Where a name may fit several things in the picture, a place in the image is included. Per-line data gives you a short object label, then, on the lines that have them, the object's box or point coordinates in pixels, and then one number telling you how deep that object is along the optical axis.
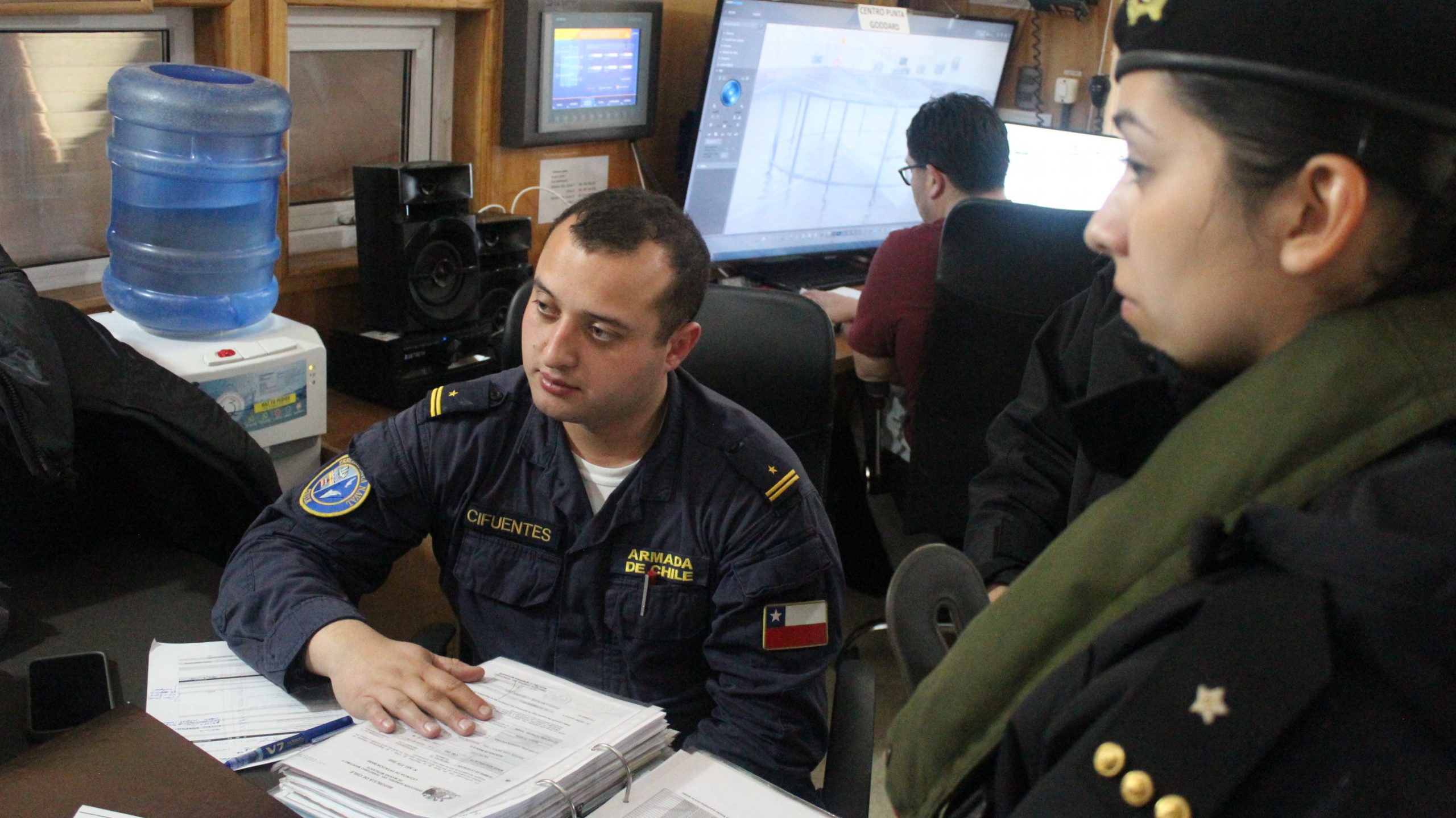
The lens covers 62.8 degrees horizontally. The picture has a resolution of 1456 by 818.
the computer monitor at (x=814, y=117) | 3.23
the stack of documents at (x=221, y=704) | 1.22
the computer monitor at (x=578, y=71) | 2.73
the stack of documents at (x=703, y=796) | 1.10
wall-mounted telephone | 3.73
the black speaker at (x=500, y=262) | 2.64
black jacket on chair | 1.64
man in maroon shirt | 2.66
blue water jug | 1.98
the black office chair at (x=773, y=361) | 1.99
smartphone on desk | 1.29
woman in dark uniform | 0.56
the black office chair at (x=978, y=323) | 2.30
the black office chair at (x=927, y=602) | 0.79
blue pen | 1.17
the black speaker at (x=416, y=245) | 2.37
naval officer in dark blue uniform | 1.50
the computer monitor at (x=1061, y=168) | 3.45
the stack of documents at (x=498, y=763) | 1.04
